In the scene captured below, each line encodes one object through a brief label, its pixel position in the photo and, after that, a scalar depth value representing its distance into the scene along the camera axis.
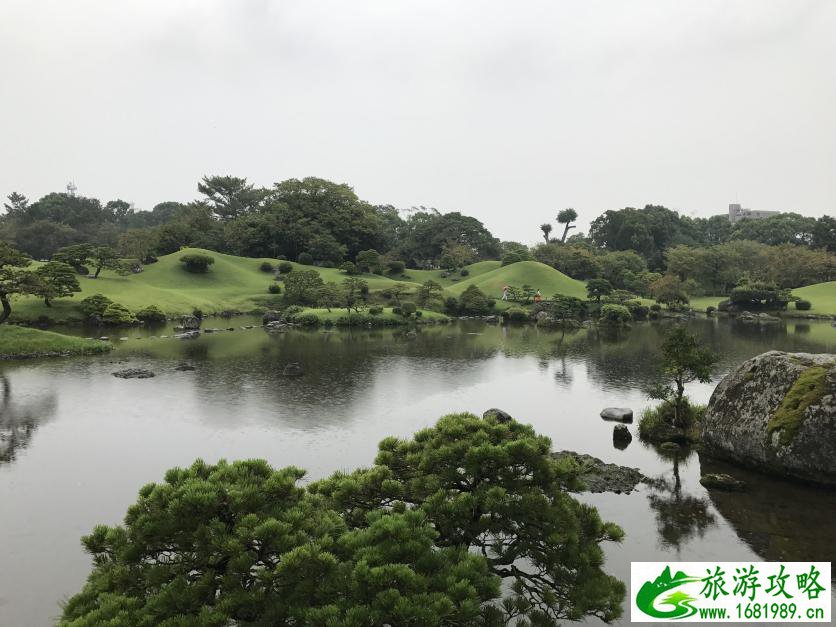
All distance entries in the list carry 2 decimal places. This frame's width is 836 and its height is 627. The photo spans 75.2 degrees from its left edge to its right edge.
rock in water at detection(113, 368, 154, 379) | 30.89
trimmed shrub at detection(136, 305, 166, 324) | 55.69
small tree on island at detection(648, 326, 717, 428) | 22.23
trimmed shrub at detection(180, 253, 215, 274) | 75.06
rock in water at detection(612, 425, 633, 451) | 21.45
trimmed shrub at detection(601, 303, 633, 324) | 68.25
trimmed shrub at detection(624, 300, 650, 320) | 74.06
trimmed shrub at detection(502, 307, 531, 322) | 71.00
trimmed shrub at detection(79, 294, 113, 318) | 52.00
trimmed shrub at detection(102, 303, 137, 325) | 51.53
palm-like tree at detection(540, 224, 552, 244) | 135.12
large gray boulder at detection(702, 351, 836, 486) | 16.38
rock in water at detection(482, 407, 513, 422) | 22.21
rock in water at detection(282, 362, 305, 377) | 32.25
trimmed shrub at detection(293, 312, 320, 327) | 58.30
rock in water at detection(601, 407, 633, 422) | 24.26
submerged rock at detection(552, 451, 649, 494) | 17.02
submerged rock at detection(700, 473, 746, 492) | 16.74
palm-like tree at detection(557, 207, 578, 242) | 135.12
